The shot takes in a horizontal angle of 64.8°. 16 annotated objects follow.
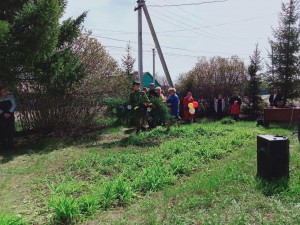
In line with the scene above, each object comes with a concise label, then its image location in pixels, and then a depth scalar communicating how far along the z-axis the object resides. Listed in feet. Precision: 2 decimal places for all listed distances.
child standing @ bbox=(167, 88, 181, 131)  28.91
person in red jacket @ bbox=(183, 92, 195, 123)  34.83
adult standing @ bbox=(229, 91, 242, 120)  37.50
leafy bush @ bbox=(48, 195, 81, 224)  9.16
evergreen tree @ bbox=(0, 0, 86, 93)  18.66
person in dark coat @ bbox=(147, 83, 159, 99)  25.77
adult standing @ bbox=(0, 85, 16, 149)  20.55
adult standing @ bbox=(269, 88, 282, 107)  33.17
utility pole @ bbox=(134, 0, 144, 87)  40.45
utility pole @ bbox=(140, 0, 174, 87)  42.39
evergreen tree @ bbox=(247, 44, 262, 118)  40.41
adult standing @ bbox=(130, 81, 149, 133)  23.21
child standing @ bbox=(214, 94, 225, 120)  39.34
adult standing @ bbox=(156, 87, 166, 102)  25.05
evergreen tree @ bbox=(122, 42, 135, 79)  47.07
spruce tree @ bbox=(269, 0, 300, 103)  39.27
